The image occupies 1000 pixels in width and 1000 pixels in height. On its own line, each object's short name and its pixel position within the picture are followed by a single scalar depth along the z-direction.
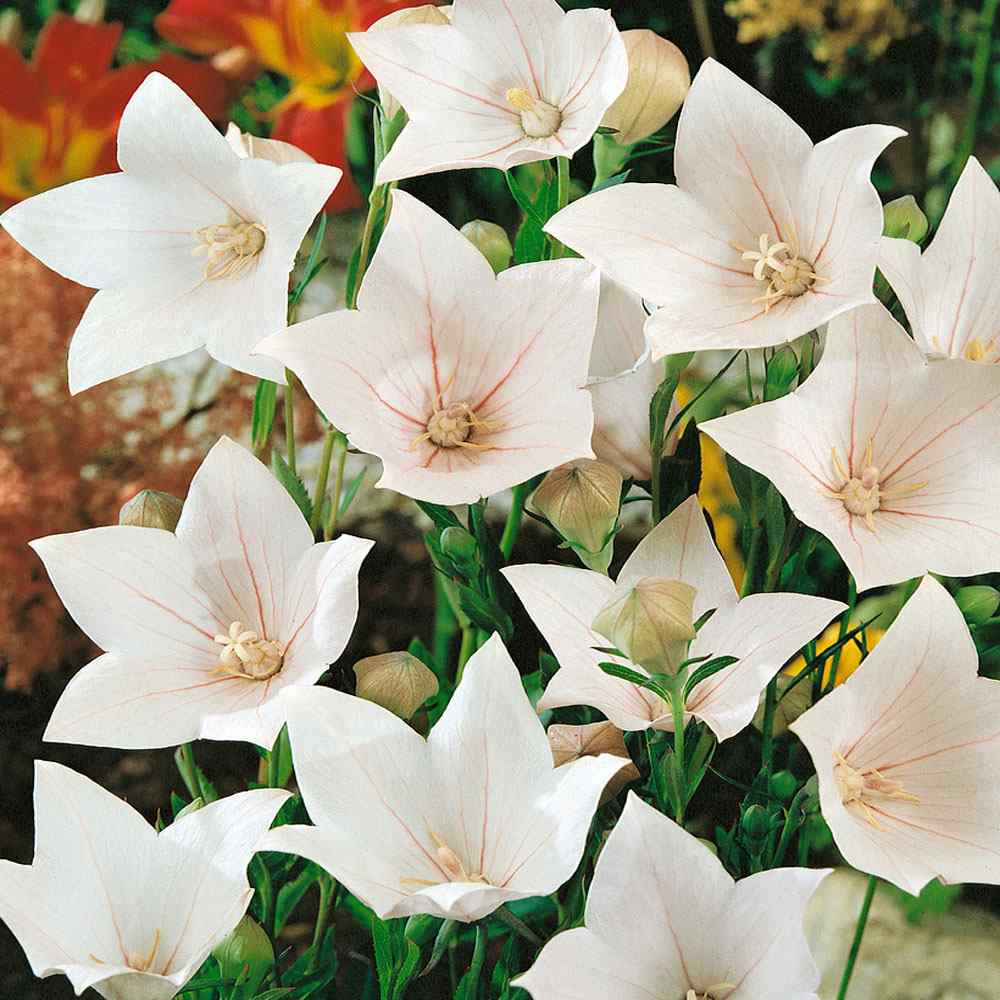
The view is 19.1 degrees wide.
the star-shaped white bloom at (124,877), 0.52
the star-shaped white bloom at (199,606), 0.53
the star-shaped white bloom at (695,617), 0.52
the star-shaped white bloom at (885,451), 0.52
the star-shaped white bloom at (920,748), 0.52
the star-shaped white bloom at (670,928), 0.50
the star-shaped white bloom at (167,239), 0.54
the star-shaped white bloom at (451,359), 0.52
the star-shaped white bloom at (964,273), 0.54
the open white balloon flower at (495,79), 0.55
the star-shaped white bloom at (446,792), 0.51
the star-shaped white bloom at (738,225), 0.53
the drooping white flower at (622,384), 0.56
